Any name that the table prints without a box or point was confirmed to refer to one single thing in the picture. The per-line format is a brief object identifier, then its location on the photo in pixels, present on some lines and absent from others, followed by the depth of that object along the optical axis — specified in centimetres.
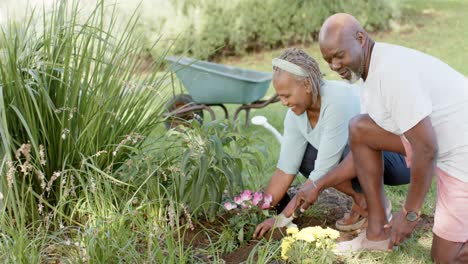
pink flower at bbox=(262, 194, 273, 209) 331
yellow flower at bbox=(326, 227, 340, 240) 276
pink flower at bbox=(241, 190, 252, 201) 324
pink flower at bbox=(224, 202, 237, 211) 323
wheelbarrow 637
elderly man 268
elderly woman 321
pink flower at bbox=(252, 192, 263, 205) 327
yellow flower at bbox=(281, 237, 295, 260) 276
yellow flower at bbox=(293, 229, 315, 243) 272
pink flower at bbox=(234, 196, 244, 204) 325
